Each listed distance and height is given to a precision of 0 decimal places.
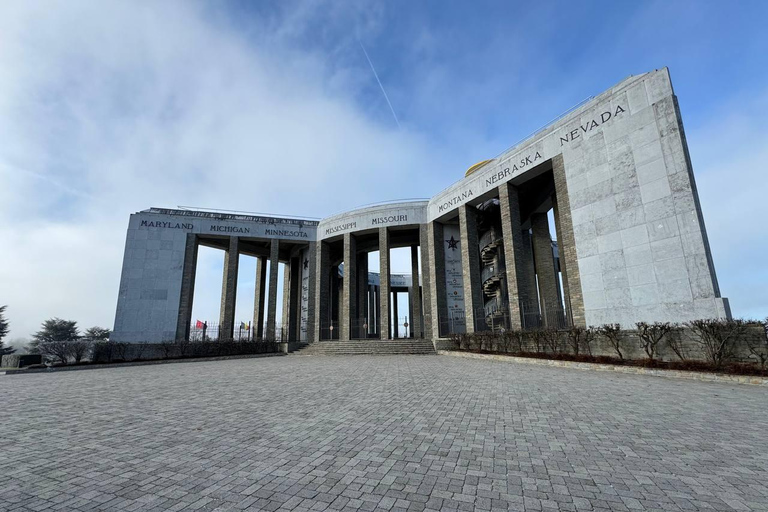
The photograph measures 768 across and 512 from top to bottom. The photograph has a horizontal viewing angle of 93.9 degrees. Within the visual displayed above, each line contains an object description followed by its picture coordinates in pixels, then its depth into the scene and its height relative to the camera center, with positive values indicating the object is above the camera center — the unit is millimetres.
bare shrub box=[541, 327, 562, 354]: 16094 -622
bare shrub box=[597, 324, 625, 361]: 14336 -446
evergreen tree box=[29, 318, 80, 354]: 48938 +992
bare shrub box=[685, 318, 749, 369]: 11023 -469
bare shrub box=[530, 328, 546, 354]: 16578 -584
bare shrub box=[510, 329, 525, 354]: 17516 -644
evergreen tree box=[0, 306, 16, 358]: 36144 +676
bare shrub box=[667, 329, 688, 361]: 13008 -734
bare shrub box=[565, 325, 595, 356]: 15069 -568
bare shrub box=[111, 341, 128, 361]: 22406 -784
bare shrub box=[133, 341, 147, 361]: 26828 -940
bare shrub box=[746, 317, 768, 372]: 10773 -733
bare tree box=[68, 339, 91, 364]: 19531 -614
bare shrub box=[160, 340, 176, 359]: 25094 -872
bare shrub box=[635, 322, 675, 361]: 12905 -416
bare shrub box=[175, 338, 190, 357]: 25219 -887
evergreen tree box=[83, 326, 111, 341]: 52531 +658
